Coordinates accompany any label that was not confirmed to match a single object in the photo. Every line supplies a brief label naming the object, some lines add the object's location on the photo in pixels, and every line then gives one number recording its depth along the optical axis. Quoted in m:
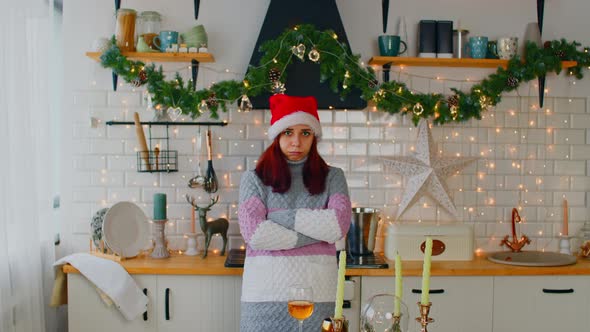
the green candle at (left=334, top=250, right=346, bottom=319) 1.53
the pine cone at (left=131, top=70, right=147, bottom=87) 3.57
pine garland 3.52
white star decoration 3.74
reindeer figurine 3.50
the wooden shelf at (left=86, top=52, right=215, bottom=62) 3.53
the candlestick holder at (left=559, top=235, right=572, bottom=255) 3.80
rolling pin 3.63
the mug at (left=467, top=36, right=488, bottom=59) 3.69
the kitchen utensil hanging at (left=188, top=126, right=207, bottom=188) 3.68
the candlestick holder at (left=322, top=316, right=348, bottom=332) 1.53
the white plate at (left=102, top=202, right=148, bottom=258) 3.36
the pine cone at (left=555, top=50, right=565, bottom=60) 3.76
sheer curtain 2.76
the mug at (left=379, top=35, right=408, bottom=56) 3.61
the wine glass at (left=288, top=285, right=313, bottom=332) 1.65
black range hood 3.57
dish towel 3.16
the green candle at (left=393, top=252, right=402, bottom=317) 1.58
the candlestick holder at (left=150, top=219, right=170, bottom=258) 3.48
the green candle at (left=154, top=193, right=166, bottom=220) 3.49
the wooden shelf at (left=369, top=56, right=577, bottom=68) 3.61
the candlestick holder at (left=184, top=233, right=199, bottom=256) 3.61
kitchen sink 3.45
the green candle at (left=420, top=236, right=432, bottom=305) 1.59
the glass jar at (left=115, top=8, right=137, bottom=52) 3.57
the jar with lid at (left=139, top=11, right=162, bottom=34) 3.61
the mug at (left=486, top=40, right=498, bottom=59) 3.73
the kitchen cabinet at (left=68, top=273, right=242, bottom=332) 3.24
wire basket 3.68
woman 2.75
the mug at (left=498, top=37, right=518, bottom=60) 3.69
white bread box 3.53
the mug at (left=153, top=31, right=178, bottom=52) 3.56
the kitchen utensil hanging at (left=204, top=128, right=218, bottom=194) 3.65
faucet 3.75
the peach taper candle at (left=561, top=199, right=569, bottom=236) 3.80
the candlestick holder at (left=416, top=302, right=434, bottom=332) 1.58
